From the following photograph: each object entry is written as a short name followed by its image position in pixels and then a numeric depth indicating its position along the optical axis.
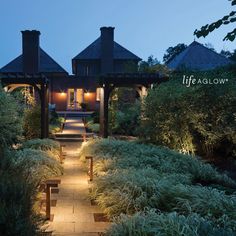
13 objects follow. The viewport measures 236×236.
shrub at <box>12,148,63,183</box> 5.87
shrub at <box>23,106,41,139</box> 11.21
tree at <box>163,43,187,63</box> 36.64
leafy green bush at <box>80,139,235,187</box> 5.71
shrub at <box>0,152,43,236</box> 2.29
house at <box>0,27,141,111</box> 21.00
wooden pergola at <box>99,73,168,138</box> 10.77
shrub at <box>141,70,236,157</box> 7.92
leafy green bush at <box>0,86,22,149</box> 7.11
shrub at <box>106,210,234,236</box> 2.92
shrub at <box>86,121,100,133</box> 13.93
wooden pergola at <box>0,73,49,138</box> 10.28
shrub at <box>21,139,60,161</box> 7.77
